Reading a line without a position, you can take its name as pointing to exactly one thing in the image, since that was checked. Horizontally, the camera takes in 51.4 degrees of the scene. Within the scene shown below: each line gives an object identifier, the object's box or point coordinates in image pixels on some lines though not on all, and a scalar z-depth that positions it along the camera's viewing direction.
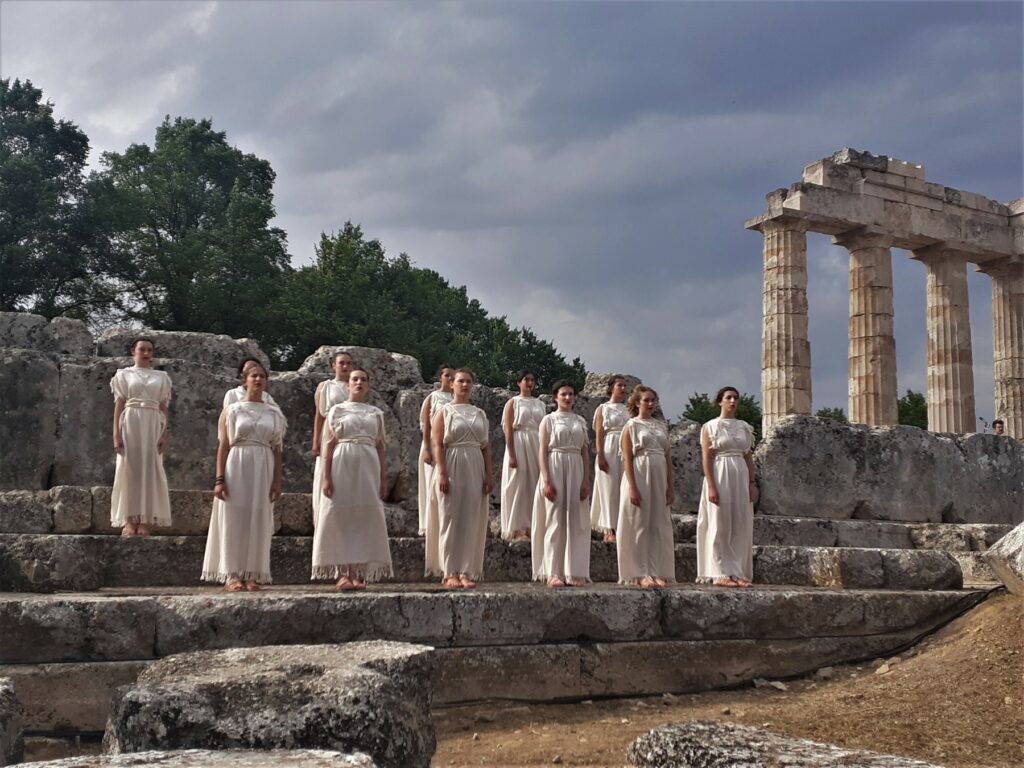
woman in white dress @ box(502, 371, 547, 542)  10.71
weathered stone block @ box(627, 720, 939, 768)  3.46
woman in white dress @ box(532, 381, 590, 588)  9.04
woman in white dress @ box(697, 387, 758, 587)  9.62
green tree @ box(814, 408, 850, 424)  45.78
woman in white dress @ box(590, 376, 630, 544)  11.28
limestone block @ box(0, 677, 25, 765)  4.10
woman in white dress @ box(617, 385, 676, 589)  9.38
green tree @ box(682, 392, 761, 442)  41.44
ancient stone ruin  21.81
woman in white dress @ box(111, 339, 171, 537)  9.06
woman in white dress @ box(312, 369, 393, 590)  7.94
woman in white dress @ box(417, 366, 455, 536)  10.56
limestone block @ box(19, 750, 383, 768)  3.05
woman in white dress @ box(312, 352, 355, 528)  9.45
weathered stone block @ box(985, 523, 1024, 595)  8.67
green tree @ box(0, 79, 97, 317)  30.17
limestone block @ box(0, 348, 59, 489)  9.80
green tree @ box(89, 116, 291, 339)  33.41
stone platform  5.99
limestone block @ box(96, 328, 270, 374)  11.03
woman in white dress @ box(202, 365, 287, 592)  8.07
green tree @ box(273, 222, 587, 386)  34.88
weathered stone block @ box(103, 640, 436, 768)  3.99
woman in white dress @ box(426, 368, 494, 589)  8.49
